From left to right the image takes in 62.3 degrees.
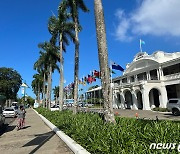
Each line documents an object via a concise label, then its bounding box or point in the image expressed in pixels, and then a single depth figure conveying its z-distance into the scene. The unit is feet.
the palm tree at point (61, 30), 60.14
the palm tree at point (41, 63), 93.26
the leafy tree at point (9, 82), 186.41
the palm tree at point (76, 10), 48.56
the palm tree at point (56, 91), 273.76
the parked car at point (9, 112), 72.35
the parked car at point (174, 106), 54.75
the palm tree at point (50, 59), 82.55
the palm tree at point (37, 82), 156.31
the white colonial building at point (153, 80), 81.03
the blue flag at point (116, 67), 84.20
